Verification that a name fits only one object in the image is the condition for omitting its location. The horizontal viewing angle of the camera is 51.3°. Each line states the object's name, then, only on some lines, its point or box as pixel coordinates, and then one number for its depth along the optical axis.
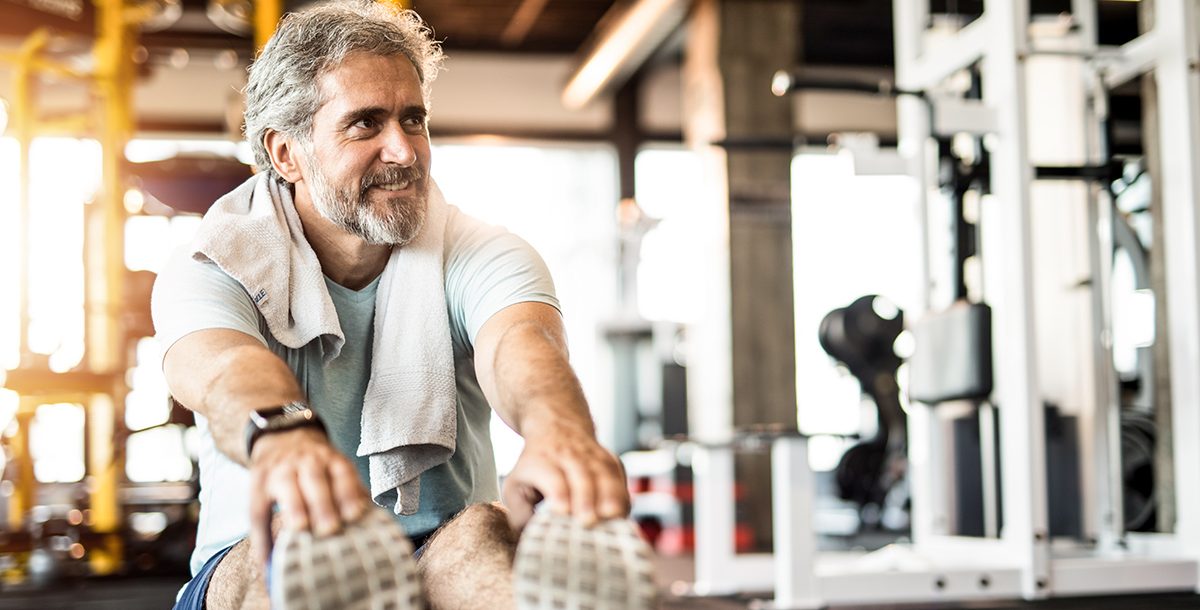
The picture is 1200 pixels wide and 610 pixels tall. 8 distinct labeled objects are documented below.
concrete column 6.60
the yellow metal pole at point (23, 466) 4.47
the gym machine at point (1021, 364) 3.43
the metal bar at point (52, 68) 4.36
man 1.23
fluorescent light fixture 7.41
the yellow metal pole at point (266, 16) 3.77
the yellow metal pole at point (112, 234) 4.41
